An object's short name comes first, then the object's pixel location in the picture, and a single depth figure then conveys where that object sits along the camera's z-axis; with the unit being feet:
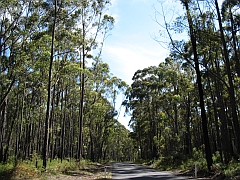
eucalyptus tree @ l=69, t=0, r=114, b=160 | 78.09
